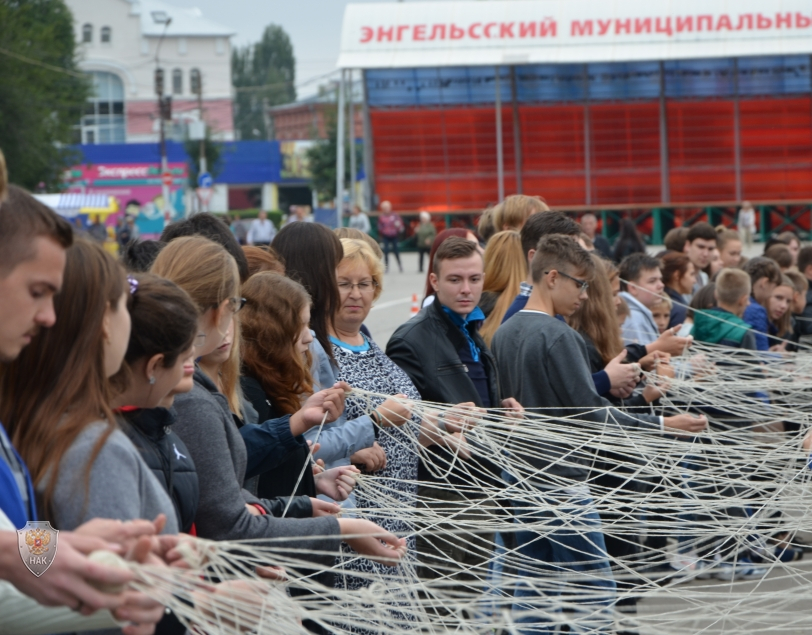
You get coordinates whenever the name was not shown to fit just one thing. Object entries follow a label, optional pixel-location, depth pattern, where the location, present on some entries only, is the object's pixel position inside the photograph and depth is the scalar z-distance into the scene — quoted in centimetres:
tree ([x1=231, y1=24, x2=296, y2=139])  10950
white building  8744
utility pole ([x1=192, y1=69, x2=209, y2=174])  5186
